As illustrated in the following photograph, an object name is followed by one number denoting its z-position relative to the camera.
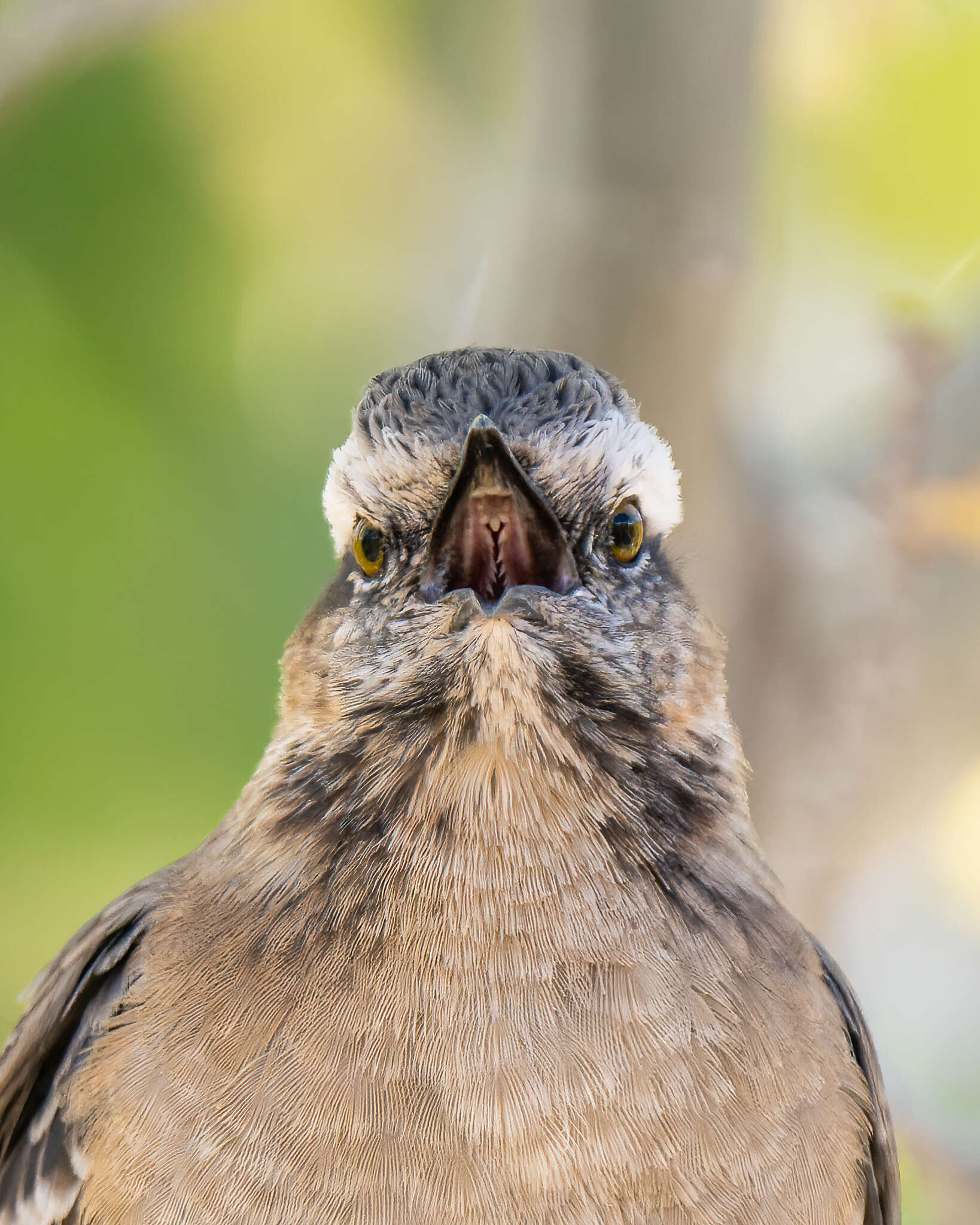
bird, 2.29
